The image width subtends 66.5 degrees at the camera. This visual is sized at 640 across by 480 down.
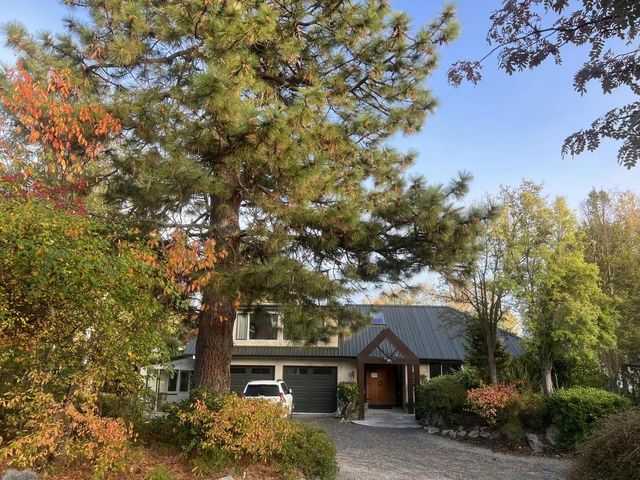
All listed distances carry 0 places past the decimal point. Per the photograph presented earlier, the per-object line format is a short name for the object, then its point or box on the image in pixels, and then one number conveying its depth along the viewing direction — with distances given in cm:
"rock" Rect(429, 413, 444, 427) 1574
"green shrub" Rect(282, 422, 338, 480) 734
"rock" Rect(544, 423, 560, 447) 1200
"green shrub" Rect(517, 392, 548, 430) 1254
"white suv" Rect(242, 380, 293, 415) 1695
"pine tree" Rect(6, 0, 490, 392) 653
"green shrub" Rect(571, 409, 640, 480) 602
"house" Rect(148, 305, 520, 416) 2178
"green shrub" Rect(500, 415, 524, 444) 1248
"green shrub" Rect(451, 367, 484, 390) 1511
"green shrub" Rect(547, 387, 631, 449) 1100
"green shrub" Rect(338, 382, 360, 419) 1997
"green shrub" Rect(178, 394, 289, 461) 686
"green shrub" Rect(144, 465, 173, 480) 604
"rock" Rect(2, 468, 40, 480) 525
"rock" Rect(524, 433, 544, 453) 1203
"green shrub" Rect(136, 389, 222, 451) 725
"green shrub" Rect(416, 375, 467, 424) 1502
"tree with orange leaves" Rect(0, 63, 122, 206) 654
